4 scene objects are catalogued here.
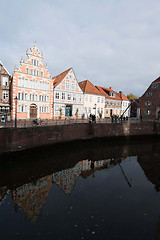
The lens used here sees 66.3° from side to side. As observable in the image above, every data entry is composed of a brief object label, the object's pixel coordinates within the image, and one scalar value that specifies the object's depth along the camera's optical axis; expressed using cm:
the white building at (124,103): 3943
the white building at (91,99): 3121
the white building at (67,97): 2673
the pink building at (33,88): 2171
